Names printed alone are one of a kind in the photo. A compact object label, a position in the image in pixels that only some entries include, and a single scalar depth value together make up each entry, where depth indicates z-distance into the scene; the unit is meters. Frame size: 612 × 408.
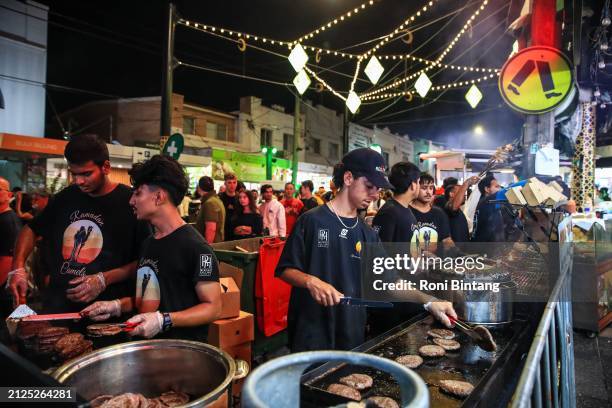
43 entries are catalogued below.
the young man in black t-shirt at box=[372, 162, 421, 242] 4.11
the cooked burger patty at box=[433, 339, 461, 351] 2.68
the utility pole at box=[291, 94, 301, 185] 23.09
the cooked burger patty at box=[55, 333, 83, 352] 1.92
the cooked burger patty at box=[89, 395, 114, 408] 1.49
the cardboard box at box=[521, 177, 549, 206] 4.28
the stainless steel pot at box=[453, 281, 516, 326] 2.99
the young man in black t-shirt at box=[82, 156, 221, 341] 2.26
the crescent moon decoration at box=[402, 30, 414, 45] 8.89
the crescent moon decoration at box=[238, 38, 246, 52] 9.19
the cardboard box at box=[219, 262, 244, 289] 5.49
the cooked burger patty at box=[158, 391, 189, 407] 1.64
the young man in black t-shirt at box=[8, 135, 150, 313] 2.85
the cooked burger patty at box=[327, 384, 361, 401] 1.90
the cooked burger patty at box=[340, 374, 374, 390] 2.09
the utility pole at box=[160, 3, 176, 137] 8.95
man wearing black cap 2.80
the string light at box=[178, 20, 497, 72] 9.02
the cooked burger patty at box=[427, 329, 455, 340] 2.87
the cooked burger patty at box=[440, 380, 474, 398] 2.05
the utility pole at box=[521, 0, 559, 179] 6.67
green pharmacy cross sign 8.33
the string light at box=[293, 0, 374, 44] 8.48
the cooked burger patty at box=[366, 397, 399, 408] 1.86
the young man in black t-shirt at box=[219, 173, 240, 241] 8.27
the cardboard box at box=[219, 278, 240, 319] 4.10
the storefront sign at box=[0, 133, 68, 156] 14.48
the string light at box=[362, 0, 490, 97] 8.32
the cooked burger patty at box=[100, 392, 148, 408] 1.49
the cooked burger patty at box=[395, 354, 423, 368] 2.39
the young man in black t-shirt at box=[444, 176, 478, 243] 6.29
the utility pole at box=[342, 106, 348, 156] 18.11
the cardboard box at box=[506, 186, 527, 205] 4.36
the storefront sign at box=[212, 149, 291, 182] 22.66
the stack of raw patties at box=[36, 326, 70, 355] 1.94
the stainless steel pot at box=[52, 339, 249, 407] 1.56
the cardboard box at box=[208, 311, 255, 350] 3.92
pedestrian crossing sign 5.48
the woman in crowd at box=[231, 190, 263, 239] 7.97
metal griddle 1.95
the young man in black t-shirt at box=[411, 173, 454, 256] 4.73
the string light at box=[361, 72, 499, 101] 11.85
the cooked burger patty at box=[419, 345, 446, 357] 2.55
